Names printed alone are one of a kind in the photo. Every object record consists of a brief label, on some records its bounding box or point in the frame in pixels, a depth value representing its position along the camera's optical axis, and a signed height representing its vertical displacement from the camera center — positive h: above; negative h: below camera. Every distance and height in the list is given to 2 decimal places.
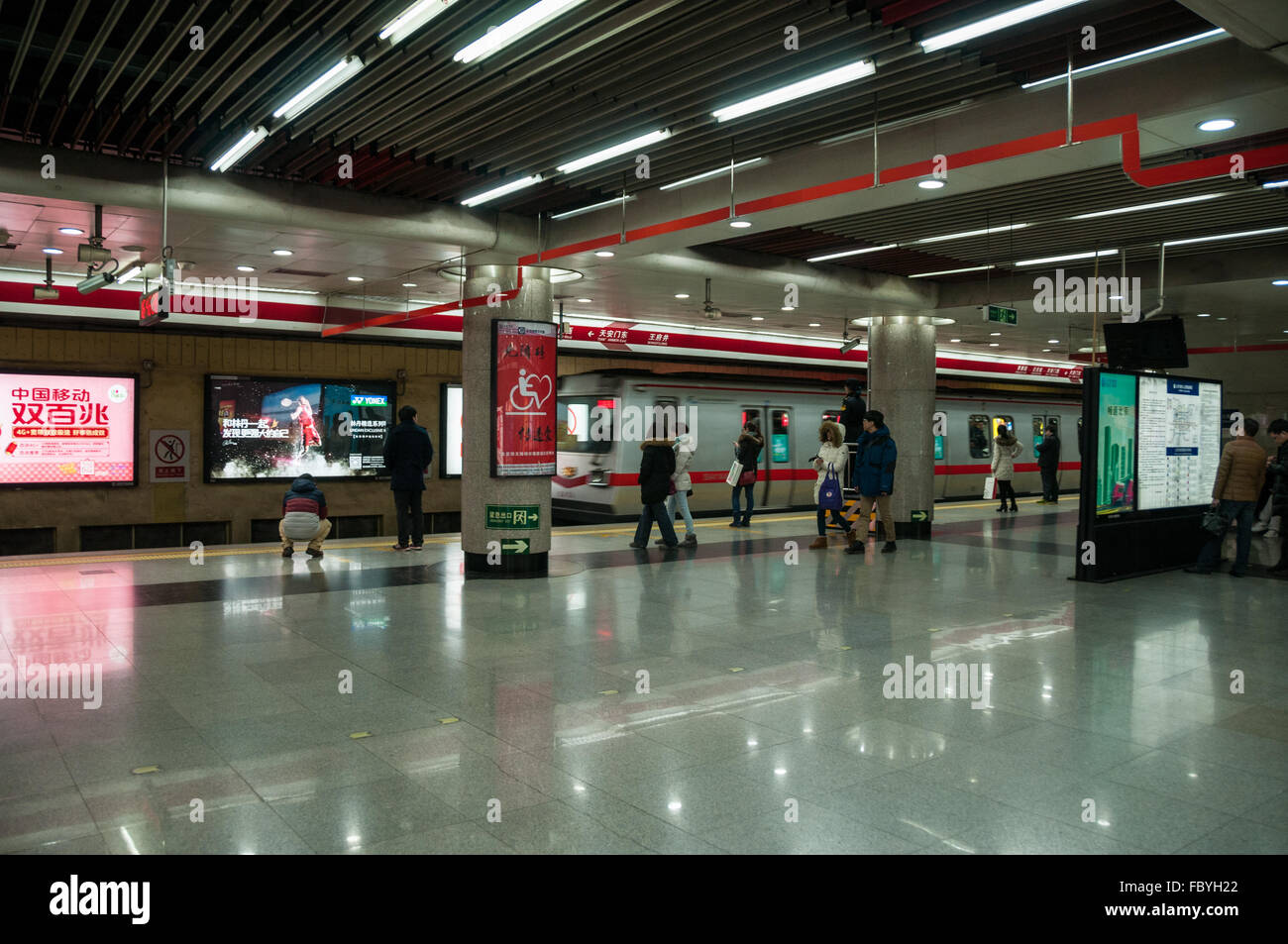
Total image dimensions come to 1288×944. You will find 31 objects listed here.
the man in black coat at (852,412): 14.01 +0.68
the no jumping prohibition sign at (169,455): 13.65 -0.01
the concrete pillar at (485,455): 9.44 +0.01
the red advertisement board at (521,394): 9.34 +0.63
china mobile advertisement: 12.56 +0.33
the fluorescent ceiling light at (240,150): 6.63 +2.28
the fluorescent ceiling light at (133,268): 9.41 +1.91
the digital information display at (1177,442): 9.58 +0.19
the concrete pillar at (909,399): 13.52 +0.86
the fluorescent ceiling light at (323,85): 5.54 +2.31
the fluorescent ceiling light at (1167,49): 5.23 +2.40
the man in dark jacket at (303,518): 10.55 -0.71
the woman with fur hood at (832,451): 12.20 +0.09
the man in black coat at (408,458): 11.01 -0.03
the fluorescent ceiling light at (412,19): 4.86 +2.34
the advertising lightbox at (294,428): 14.21 +0.43
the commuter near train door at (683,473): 12.20 -0.22
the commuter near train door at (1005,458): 17.12 +0.01
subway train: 14.55 +0.41
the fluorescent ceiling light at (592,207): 8.89 +2.43
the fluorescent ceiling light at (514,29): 4.89 +2.34
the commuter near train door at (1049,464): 19.16 -0.11
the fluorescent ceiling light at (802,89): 5.68 +2.36
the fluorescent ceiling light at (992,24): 4.80 +2.32
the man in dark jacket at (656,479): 11.38 -0.28
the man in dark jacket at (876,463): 11.19 -0.06
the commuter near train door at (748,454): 13.95 +0.05
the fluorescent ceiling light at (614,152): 6.93 +2.38
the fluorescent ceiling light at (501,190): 8.07 +2.37
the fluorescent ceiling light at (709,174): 7.74 +2.46
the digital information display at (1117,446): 8.98 +0.13
